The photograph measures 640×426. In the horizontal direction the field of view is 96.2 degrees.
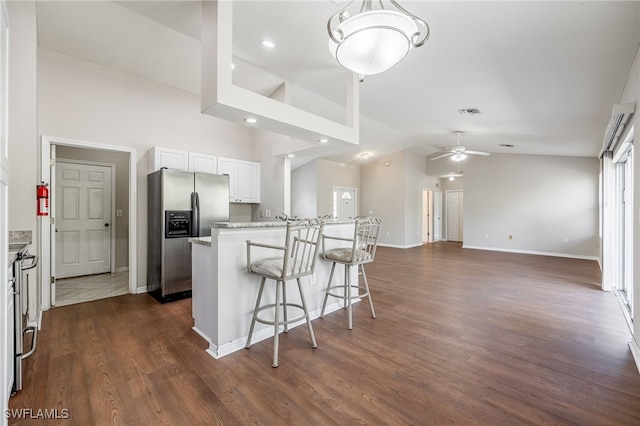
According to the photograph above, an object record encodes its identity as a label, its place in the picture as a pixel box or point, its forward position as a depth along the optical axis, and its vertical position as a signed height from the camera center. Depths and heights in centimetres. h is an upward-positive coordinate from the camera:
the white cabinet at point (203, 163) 421 +76
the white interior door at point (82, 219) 463 -11
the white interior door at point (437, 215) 1023 -9
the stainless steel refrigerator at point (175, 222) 361 -12
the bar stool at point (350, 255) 287 -44
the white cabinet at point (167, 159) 388 +75
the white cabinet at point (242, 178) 468 +59
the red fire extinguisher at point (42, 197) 278 +15
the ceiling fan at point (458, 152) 582 +127
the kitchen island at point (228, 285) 232 -63
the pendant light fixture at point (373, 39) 132 +85
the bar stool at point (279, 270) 219 -46
